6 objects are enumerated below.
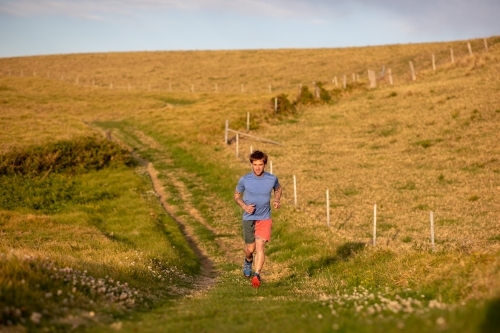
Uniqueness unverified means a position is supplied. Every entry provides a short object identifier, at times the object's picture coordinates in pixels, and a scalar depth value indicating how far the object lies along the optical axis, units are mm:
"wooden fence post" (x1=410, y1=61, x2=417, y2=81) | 60062
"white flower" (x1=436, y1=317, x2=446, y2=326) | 6125
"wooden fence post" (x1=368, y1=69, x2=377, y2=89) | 60216
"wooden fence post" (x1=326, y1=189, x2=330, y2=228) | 22603
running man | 13406
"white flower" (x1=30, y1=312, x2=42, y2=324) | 7772
